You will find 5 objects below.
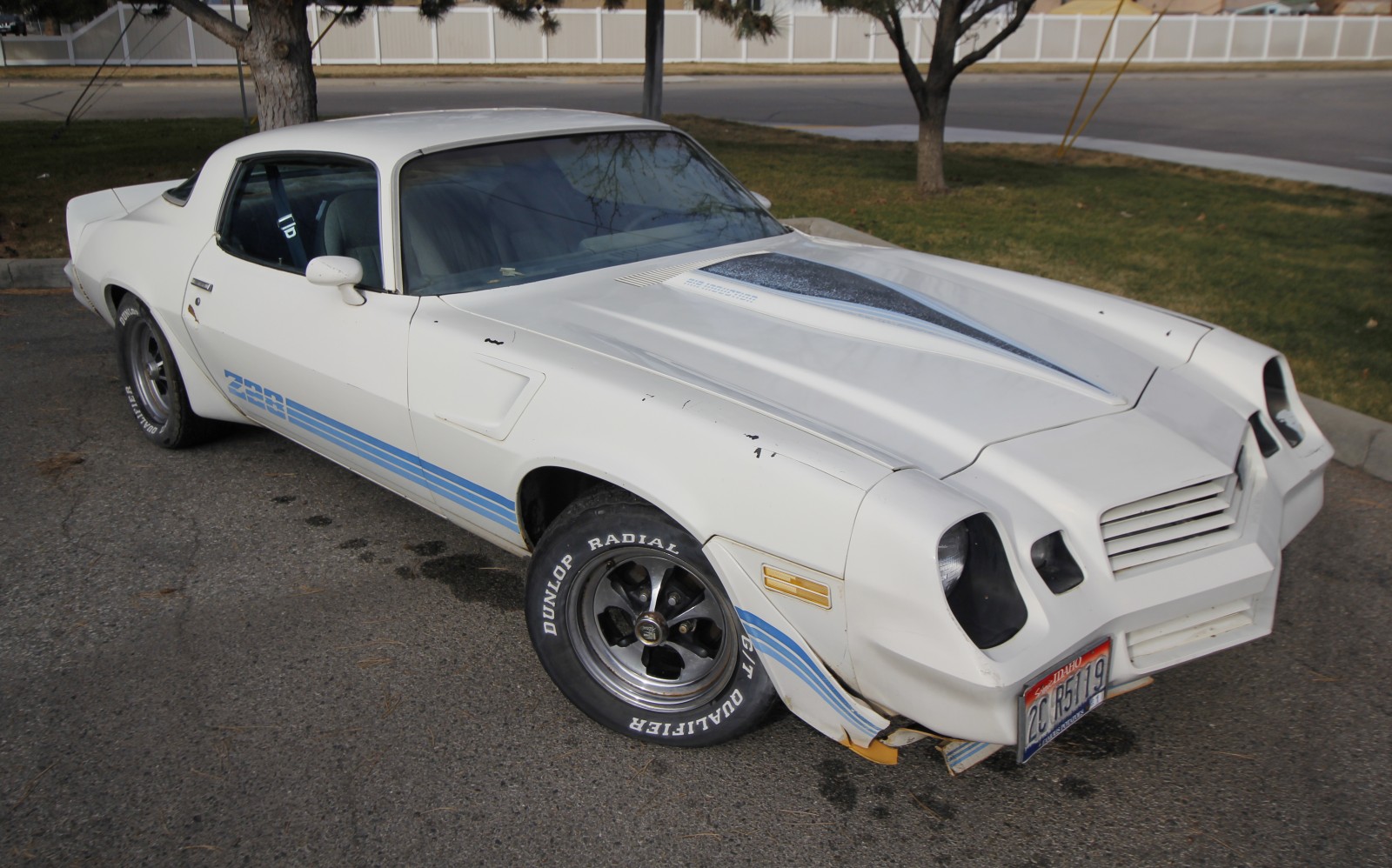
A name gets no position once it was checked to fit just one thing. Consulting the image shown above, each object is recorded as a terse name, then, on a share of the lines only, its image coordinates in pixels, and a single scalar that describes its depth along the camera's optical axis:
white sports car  2.34
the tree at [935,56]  8.43
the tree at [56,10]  10.23
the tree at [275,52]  8.38
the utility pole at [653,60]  12.49
